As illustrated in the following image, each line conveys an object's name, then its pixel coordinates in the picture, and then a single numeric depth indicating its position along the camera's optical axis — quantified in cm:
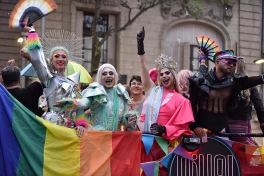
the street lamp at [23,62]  1538
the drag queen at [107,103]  494
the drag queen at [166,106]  500
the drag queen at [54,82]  490
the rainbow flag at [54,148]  442
